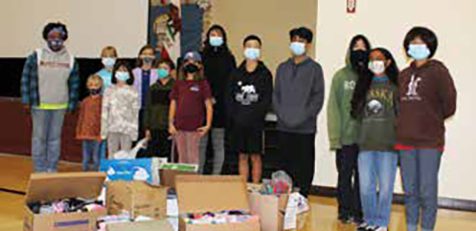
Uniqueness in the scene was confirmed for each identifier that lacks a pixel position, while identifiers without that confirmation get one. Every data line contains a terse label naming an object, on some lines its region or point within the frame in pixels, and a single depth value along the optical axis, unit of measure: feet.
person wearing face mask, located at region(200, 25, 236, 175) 16.56
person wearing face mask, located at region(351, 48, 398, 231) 12.64
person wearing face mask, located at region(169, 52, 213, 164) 15.99
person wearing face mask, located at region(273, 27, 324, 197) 14.53
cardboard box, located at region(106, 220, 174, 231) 9.55
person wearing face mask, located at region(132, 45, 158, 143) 17.69
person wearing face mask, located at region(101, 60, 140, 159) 16.81
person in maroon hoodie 11.78
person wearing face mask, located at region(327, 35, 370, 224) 13.85
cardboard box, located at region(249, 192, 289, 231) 12.13
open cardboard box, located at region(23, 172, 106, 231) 10.68
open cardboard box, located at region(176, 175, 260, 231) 11.03
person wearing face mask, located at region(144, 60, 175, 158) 16.74
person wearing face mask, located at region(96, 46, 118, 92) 18.12
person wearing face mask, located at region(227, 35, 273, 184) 15.26
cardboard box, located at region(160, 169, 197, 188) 13.19
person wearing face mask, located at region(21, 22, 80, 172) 16.78
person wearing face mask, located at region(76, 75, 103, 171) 17.88
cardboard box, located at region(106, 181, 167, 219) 11.19
